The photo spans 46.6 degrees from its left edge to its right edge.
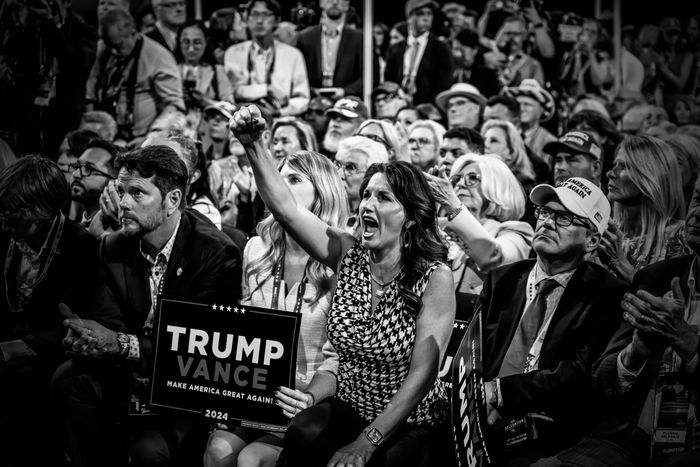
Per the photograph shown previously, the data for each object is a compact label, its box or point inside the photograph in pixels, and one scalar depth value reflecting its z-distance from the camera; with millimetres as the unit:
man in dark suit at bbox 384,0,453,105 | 8297
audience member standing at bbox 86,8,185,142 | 6730
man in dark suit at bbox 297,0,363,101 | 8234
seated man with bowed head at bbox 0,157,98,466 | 4016
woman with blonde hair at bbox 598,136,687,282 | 4117
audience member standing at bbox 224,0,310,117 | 7633
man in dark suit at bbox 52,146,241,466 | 3730
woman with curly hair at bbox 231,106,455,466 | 3090
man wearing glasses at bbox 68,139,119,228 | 5320
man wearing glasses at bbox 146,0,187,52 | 8086
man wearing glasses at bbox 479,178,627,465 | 3133
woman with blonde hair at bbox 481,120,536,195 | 6102
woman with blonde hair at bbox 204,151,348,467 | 3371
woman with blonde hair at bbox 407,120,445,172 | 6422
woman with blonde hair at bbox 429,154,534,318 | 4012
